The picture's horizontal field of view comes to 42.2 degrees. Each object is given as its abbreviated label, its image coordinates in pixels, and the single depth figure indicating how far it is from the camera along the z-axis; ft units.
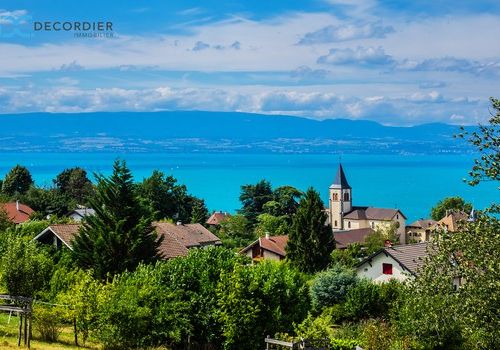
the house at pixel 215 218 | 332.10
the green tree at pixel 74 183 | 347.56
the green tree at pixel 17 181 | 336.29
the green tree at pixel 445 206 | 328.70
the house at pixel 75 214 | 272.72
